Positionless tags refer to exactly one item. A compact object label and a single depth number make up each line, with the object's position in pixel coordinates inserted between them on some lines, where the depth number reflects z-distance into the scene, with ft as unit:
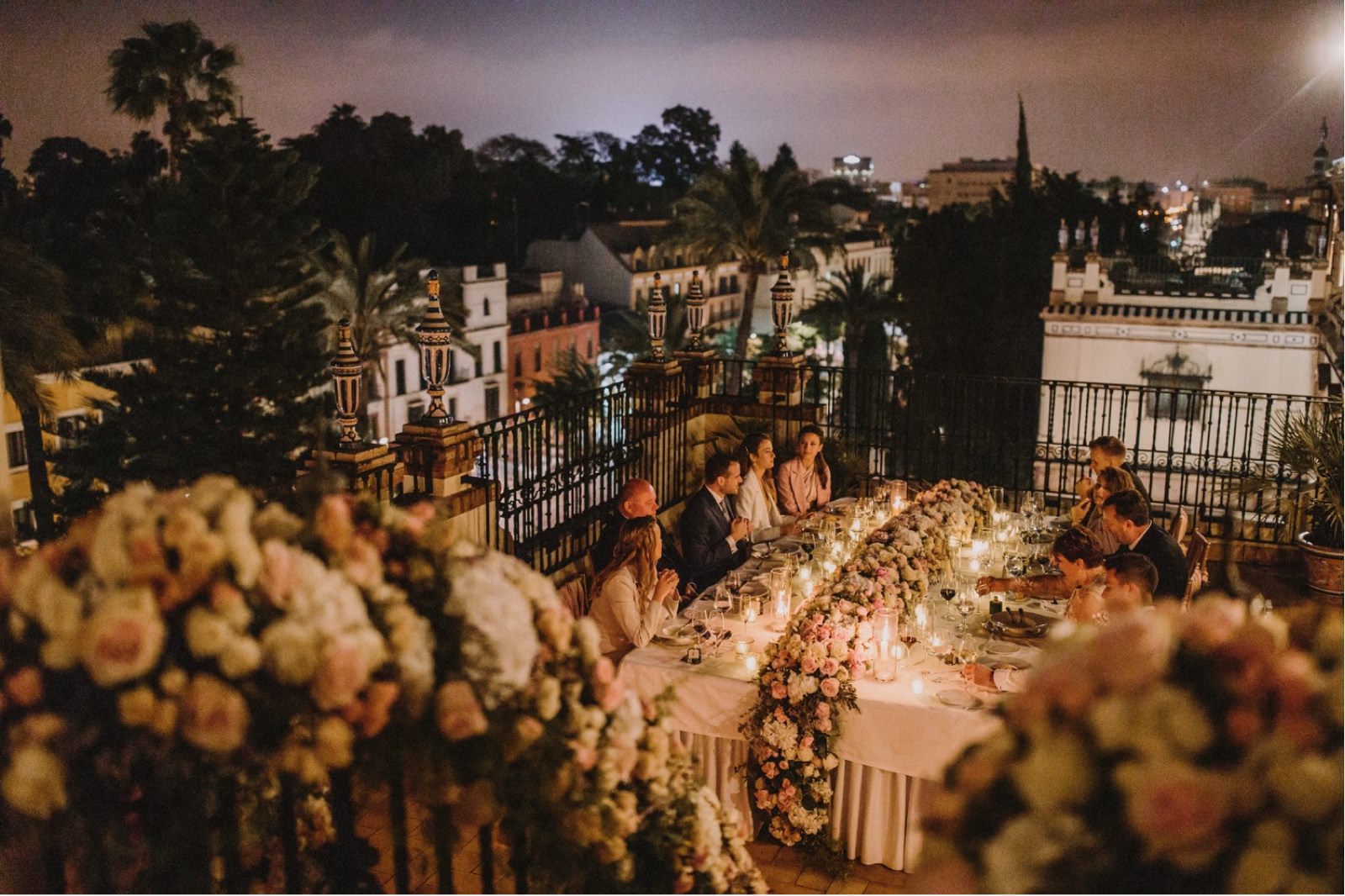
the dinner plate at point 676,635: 15.87
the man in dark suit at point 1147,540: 16.84
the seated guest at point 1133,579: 14.26
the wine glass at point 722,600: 16.84
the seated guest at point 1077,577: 15.23
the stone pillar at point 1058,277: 82.33
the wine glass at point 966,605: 16.78
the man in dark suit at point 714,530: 20.56
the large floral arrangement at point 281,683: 5.61
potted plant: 24.20
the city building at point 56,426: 83.66
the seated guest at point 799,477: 24.68
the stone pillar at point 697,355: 28.27
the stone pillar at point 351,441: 16.20
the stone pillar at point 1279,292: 78.12
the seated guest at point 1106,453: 20.15
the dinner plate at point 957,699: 13.89
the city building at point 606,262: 163.94
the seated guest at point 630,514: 17.99
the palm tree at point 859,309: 127.24
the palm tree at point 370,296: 86.33
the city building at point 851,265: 213.05
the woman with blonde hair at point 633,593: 16.44
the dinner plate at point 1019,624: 15.79
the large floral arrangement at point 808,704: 14.12
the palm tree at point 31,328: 57.62
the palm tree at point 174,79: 88.28
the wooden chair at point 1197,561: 19.21
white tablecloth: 14.07
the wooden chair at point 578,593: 20.14
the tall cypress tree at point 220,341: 69.87
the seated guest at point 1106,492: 19.65
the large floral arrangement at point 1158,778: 4.51
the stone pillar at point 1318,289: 76.69
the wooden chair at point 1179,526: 20.92
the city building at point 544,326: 147.74
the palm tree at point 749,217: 93.97
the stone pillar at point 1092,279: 81.87
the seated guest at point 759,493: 23.25
